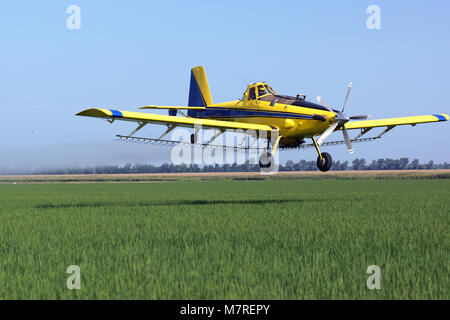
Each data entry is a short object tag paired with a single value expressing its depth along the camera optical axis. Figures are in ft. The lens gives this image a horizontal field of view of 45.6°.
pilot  95.81
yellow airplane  89.61
